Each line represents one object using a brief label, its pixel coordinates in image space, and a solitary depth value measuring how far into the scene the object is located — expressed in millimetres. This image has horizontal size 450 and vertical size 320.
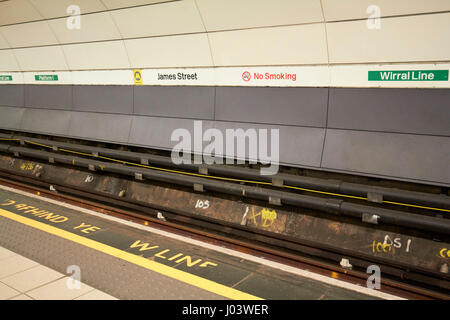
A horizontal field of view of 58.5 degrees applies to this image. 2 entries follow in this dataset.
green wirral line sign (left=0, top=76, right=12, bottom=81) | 9210
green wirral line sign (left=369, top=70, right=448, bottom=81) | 4244
